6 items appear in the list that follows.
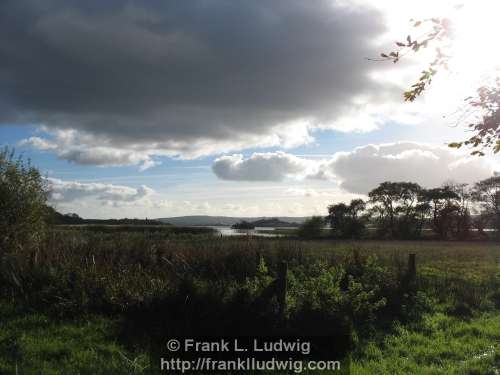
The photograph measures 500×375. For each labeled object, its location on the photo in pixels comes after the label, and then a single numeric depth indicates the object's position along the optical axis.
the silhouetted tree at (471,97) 5.60
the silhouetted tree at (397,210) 84.56
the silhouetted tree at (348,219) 86.00
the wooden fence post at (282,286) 9.48
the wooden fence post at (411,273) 14.82
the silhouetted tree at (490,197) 74.31
